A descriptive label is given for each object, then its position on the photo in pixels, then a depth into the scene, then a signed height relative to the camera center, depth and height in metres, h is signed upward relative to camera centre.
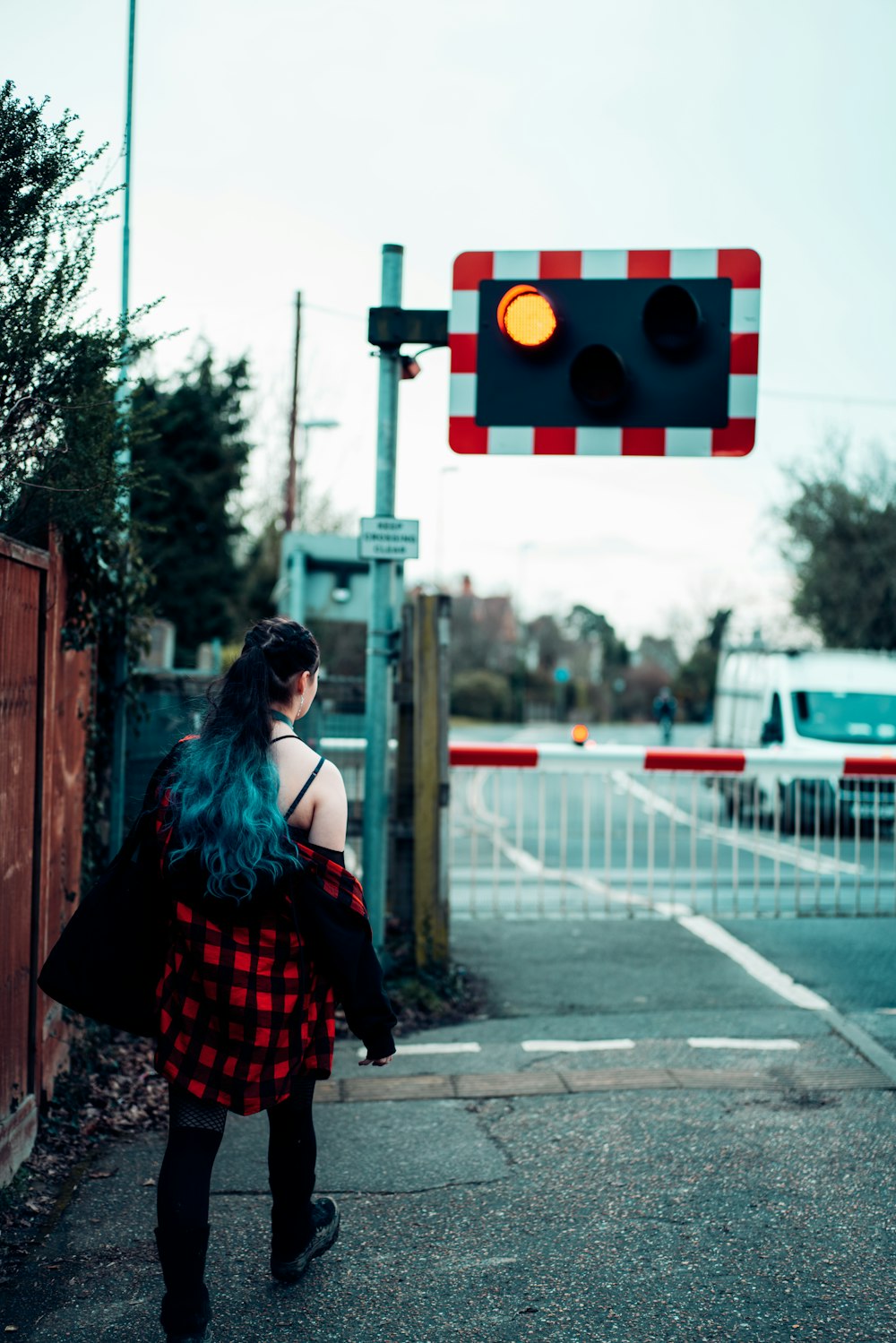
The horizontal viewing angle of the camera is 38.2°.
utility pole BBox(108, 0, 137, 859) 5.55 -0.35
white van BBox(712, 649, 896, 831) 16.08 -0.17
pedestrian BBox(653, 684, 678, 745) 42.44 -0.89
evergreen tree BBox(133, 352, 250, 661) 19.70 +2.61
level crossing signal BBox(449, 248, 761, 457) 4.98 +1.28
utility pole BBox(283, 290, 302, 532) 25.34 +3.43
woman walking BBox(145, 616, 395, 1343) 2.95 -0.60
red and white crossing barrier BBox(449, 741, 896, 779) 7.28 -0.44
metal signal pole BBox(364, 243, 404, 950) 5.80 -0.09
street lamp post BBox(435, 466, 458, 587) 51.75 +5.87
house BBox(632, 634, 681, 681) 94.38 +2.40
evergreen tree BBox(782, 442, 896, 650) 33.50 +3.70
